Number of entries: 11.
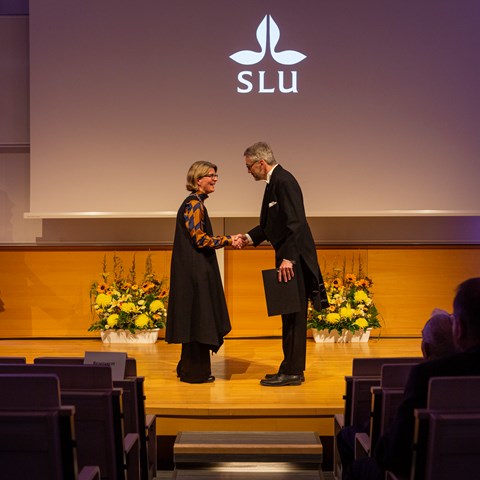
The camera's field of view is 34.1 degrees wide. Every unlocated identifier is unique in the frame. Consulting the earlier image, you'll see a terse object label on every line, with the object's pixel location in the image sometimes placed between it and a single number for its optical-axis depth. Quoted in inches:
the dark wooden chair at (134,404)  126.8
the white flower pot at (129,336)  282.4
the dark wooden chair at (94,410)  110.9
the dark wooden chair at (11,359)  128.4
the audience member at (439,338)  106.7
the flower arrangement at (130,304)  279.7
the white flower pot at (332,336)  281.8
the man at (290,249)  197.9
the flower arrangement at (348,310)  279.3
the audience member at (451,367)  93.0
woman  205.8
